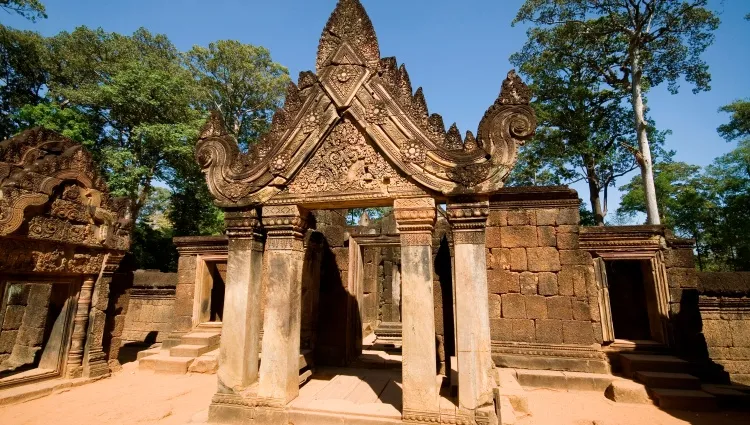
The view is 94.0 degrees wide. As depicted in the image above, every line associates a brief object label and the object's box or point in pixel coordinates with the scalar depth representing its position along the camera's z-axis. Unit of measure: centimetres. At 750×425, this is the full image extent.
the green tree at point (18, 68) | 1872
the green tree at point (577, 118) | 1886
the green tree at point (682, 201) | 2222
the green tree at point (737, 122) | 2022
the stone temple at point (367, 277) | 424
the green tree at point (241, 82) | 2280
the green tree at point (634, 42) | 1516
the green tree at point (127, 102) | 1750
